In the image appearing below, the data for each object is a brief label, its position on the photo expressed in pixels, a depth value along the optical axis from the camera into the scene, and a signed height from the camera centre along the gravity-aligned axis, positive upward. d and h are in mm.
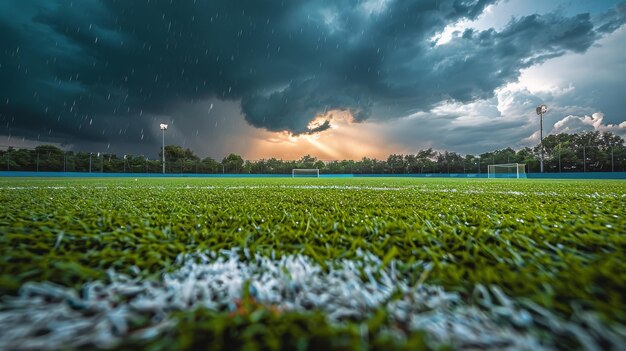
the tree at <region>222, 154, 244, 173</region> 29555 +728
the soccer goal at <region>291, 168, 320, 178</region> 28791 -156
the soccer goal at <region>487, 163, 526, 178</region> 24089 -133
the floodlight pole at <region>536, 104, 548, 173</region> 24609 +5686
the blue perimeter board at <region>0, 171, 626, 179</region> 19391 -268
